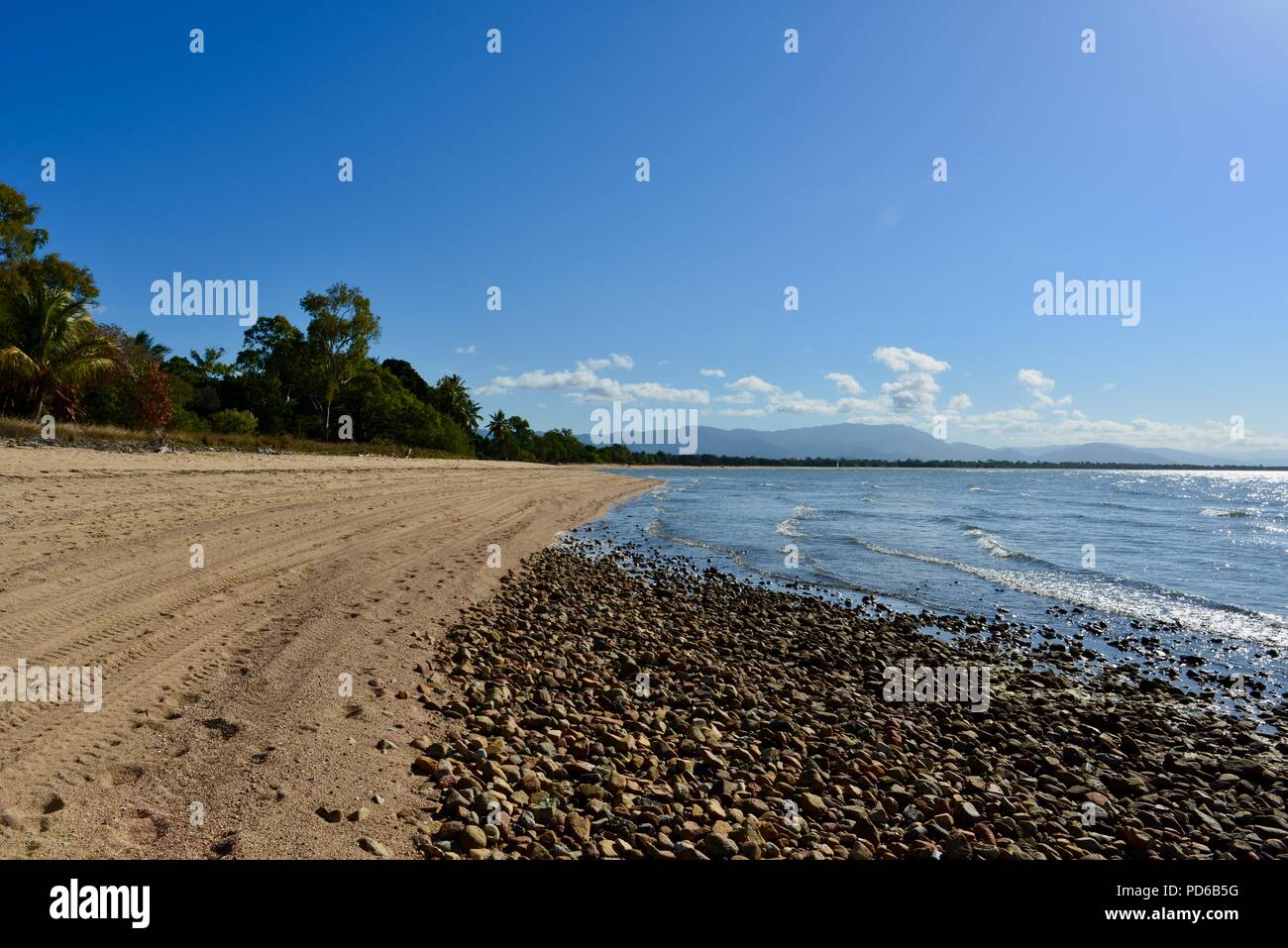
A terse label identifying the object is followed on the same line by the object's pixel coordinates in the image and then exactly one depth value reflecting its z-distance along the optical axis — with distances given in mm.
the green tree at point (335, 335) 58344
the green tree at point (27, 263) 37750
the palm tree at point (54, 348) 32531
